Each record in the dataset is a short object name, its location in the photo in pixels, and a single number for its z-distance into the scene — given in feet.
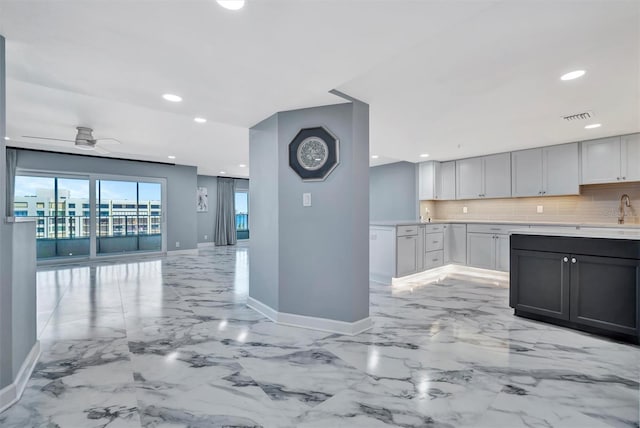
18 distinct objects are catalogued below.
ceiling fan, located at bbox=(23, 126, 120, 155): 14.98
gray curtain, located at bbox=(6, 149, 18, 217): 19.25
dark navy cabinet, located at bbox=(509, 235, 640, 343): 8.23
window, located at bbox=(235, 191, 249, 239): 36.60
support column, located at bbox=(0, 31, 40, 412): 5.75
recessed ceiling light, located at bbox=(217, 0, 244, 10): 5.07
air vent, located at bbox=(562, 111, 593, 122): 11.46
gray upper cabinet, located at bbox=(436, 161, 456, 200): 20.90
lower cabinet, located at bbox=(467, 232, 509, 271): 17.02
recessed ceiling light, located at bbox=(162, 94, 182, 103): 9.10
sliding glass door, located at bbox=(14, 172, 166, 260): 21.92
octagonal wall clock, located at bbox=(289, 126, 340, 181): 9.53
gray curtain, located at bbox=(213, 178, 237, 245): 33.78
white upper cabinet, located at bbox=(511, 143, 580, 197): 15.88
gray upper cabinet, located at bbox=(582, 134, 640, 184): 14.10
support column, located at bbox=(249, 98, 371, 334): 9.36
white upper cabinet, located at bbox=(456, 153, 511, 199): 18.29
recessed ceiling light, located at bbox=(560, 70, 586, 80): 8.21
